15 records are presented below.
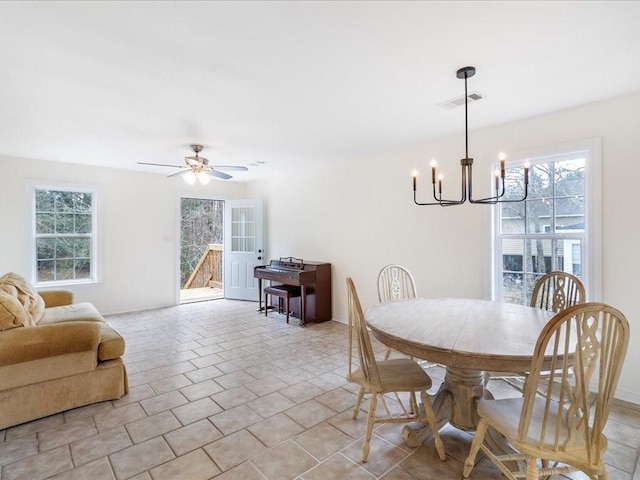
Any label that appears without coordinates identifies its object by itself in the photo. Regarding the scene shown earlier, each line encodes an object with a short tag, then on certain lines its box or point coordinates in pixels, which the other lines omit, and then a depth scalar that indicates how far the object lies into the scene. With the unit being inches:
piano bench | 197.9
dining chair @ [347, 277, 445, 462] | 75.9
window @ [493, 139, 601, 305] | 110.6
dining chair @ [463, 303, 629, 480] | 51.9
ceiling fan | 161.0
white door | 251.8
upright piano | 192.5
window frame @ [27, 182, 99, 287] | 188.9
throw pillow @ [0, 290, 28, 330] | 92.9
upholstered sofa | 90.7
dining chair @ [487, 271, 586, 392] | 97.2
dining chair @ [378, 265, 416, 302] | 129.9
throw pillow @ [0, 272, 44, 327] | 109.5
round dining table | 62.7
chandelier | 80.8
